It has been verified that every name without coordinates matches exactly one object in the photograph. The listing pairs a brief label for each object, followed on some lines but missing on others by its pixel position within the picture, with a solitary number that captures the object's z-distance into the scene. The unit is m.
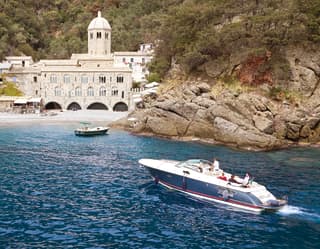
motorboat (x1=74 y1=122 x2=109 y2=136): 63.81
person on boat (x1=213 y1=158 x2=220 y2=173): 32.57
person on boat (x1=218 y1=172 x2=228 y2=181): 31.29
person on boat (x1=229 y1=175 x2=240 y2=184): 30.97
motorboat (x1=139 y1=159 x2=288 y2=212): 29.20
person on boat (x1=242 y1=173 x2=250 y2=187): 30.15
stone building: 92.81
